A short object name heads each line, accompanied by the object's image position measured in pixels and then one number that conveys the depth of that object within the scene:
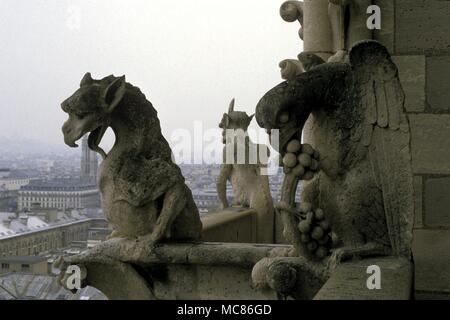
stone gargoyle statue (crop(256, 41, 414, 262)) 2.58
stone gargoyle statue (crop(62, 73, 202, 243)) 3.30
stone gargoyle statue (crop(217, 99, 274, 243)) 6.21
